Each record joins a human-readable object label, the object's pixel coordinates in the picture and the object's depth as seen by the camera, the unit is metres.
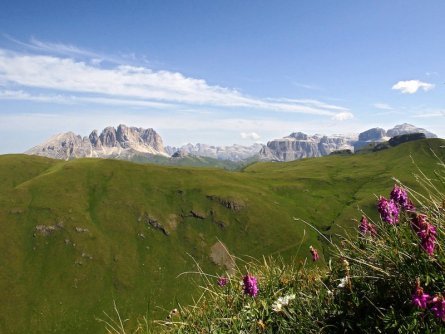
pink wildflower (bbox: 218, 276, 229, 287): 7.72
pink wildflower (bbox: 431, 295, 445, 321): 3.48
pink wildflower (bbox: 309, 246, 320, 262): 6.84
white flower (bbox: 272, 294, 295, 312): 5.16
